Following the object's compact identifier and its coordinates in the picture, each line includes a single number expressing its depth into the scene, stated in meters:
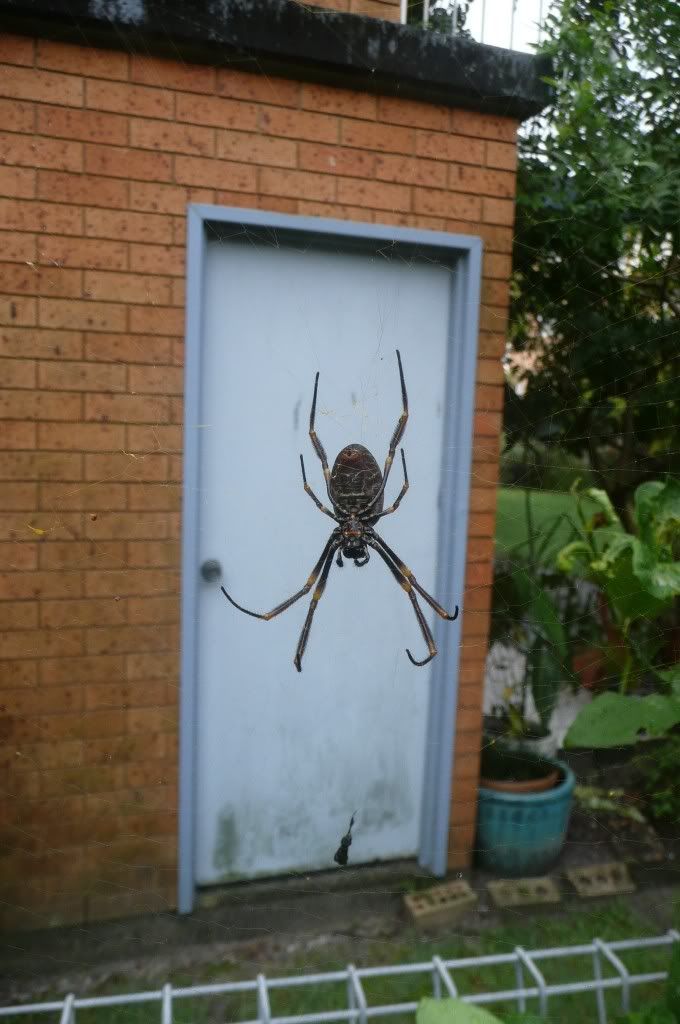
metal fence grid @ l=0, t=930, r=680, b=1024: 1.00
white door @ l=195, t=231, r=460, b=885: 1.57
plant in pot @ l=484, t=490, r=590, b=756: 2.08
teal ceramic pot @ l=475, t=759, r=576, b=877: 1.95
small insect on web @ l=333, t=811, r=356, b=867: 1.17
